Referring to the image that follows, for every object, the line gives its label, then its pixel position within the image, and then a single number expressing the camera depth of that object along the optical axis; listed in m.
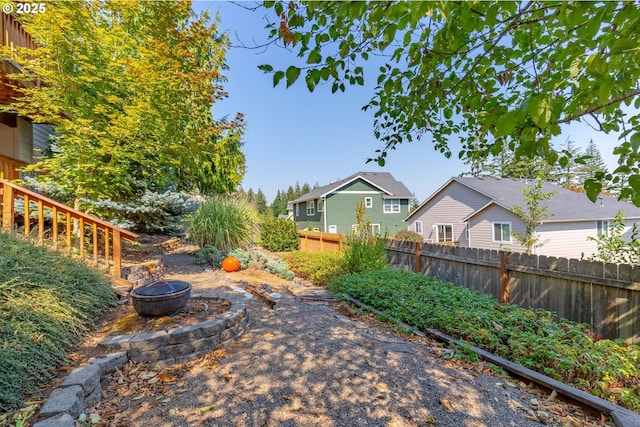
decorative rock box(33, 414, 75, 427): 1.65
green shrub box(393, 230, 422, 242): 15.49
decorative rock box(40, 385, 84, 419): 1.78
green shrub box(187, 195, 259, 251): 7.96
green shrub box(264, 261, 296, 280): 7.00
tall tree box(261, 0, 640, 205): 1.24
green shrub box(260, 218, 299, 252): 11.71
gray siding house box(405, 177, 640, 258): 12.83
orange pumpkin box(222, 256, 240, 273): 6.60
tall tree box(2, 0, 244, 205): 5.13
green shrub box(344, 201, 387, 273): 6.70
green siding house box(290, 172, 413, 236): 22.28
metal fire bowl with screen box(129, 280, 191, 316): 3.01
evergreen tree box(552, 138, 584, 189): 27.47
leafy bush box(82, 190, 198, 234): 5.92
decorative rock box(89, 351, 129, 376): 2.38
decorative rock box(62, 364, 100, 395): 2.05
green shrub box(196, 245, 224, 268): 7.09
